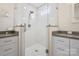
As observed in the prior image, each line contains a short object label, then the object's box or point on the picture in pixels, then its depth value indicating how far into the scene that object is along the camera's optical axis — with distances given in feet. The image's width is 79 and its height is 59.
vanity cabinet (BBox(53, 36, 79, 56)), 4.59
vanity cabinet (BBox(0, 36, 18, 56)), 4.55
